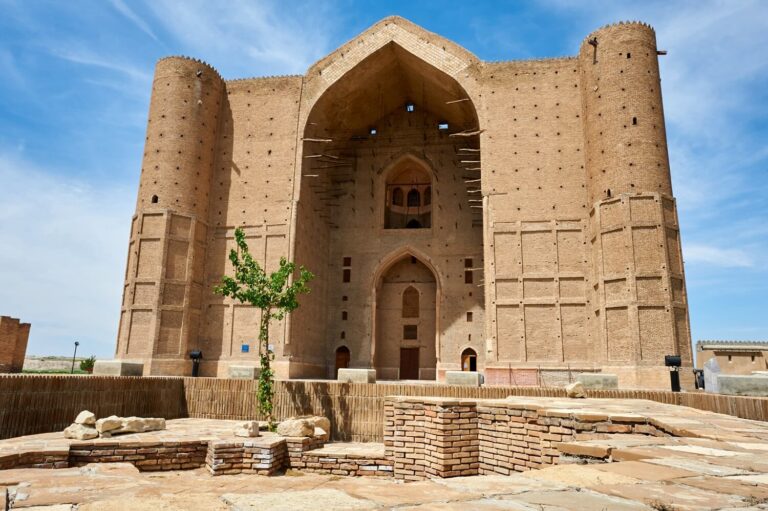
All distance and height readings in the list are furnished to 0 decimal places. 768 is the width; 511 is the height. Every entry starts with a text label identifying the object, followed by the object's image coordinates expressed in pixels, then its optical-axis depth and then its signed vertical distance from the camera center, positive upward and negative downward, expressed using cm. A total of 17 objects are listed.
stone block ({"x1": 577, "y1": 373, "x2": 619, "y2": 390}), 1530 -16
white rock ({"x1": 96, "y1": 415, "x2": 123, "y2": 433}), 1104 -119
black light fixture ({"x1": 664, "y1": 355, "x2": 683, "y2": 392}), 1750 +29
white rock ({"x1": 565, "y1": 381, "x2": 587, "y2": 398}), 1229 -36
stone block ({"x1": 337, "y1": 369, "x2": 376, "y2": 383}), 1658 -15
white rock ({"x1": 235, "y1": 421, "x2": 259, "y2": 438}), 1186 -136
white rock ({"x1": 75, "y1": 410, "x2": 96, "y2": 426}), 1121 -108
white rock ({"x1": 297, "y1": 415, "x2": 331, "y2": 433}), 1312 -126
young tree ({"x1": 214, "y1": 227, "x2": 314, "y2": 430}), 1567 +238
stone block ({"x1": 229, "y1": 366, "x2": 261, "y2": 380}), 1797 -12
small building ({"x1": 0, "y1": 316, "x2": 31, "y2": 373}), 2461 +95
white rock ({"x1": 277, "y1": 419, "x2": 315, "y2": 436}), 1177 -127
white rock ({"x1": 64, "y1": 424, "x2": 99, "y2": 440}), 1055 -130
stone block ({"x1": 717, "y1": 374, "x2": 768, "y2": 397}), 1266 -16
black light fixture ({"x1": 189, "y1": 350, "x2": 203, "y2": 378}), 2298 +36
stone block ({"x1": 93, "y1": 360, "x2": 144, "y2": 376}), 1675 -6
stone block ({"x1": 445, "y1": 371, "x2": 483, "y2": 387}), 1653 -17
